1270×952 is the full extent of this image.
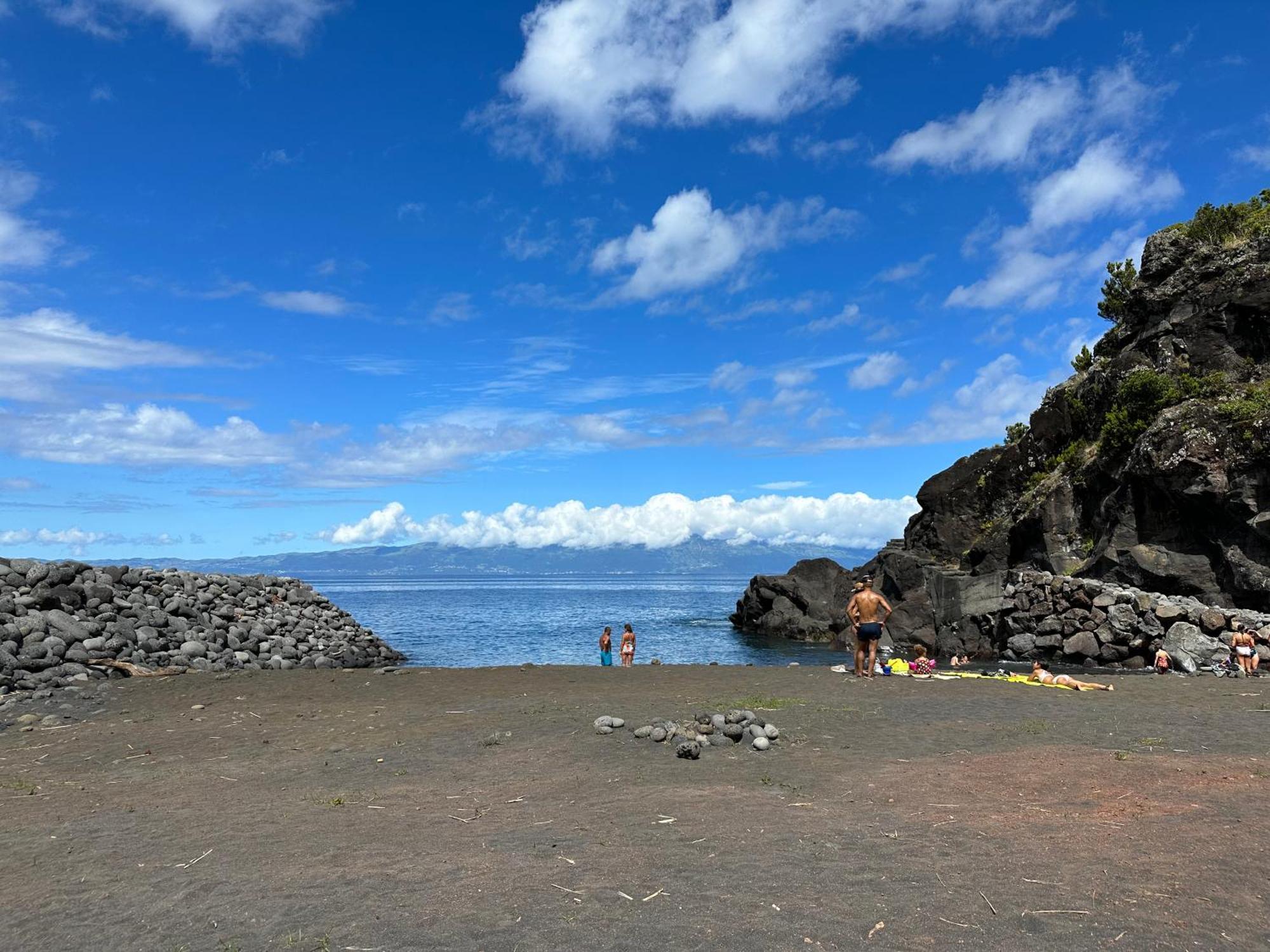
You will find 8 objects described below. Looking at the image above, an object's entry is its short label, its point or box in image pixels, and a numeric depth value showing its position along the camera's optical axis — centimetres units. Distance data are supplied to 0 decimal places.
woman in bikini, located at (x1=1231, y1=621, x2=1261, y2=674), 2709
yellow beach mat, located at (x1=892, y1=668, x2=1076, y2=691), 2284
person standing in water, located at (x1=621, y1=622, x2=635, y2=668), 3168
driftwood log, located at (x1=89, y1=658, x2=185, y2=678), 2556
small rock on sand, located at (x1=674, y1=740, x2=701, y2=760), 1302
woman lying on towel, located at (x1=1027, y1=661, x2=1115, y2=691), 2073
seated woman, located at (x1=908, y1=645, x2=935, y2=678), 2520
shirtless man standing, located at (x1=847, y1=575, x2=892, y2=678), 2198
